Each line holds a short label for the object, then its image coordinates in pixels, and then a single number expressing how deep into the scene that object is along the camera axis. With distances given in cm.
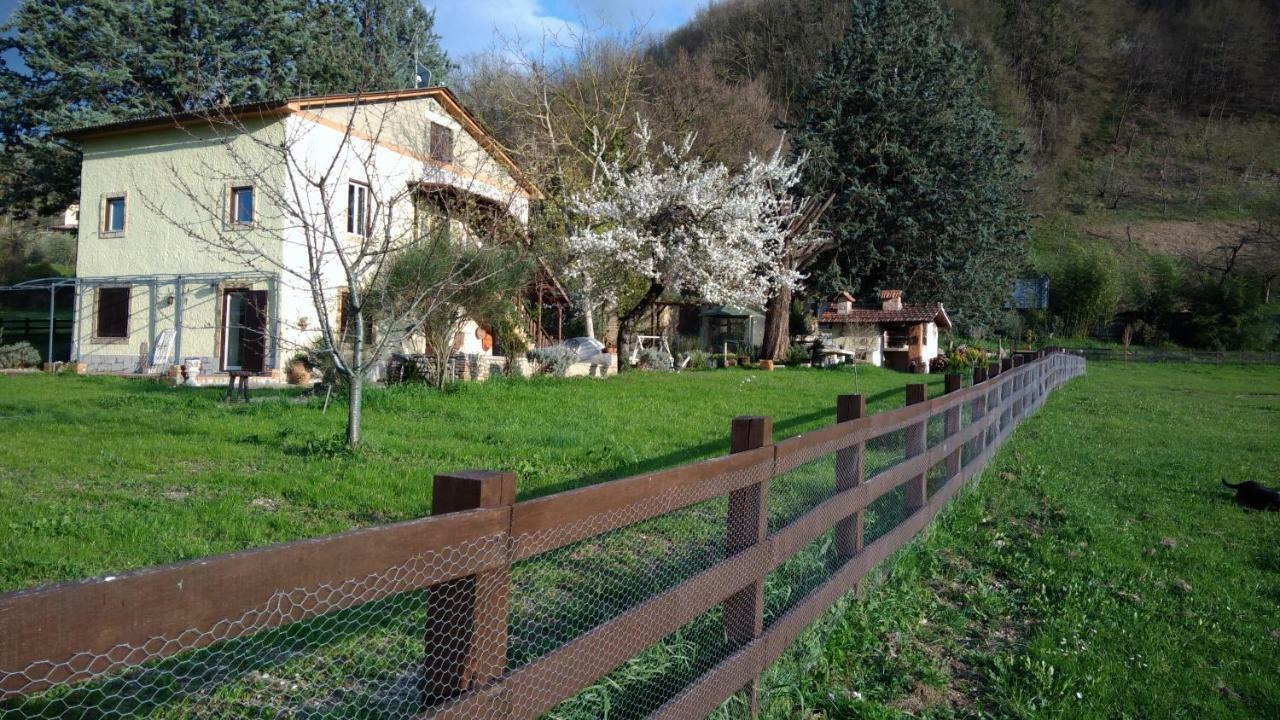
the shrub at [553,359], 1666
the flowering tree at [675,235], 2217
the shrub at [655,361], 2153
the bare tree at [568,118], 2564
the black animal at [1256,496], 775
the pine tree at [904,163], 3031
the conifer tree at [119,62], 2809
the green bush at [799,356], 2741
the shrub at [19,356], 2133
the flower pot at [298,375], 1750
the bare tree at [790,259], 2798
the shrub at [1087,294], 4812
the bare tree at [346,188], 1360
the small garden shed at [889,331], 2820
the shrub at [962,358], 2644
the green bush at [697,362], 2344
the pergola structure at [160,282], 2049
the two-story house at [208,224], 1966
